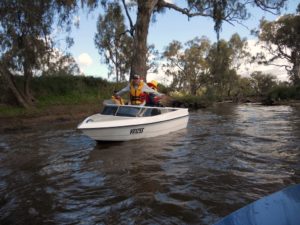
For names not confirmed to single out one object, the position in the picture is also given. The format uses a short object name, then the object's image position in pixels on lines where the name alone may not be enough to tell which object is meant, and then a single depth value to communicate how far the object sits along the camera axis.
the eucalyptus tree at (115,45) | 26.59
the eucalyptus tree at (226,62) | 36.59
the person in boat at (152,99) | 8.83
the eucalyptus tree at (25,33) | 11.85
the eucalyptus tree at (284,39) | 27.59
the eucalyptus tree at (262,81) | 36.79
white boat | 7.06
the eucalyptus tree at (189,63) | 36.65
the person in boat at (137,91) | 8.58
